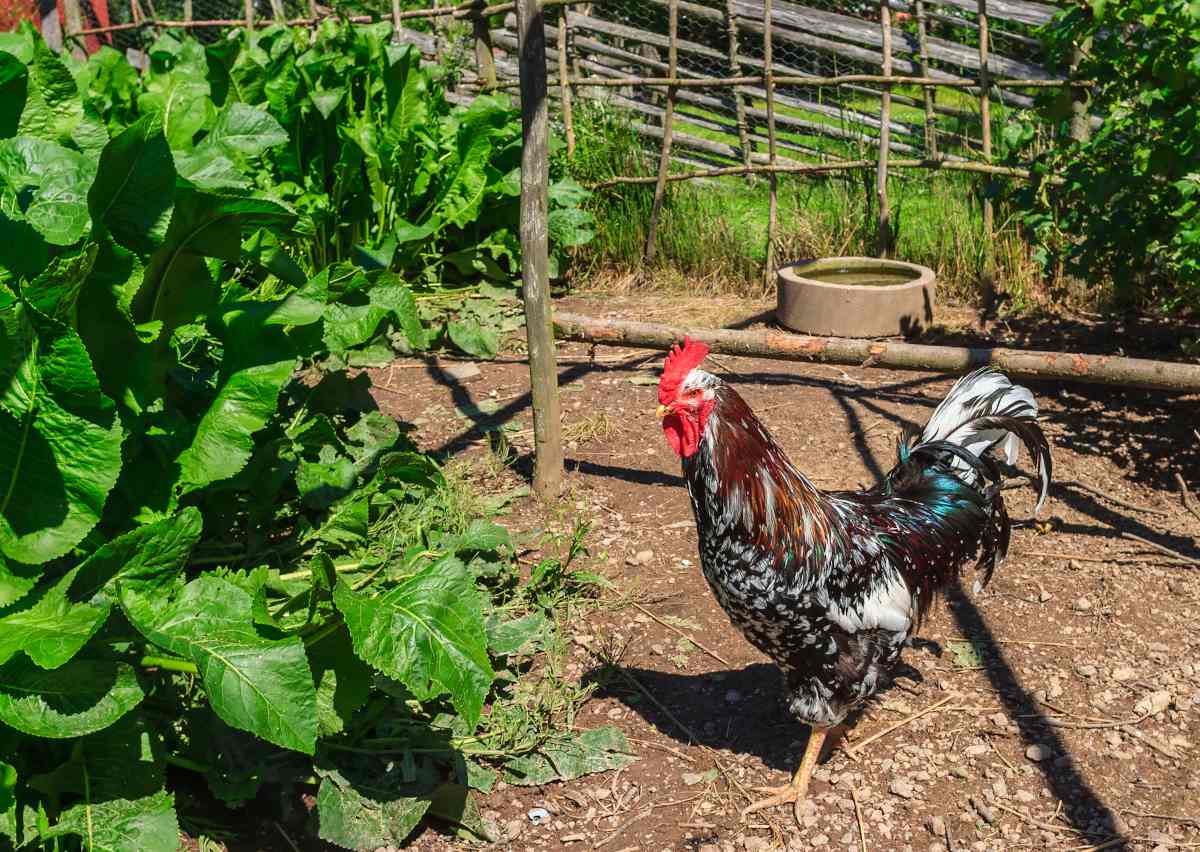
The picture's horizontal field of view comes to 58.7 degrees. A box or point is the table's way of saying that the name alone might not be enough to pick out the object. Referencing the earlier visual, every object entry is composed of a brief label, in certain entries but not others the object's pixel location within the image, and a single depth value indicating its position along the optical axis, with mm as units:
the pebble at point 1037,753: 3199
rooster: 2910
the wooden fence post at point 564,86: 7145
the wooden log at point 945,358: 3711
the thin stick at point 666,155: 7027
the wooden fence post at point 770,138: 6894
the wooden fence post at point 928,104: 6805
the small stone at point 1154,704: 3332
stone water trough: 6051
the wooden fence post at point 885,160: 6629
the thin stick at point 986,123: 6352
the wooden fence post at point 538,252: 3883
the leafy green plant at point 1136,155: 4336
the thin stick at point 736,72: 7468
